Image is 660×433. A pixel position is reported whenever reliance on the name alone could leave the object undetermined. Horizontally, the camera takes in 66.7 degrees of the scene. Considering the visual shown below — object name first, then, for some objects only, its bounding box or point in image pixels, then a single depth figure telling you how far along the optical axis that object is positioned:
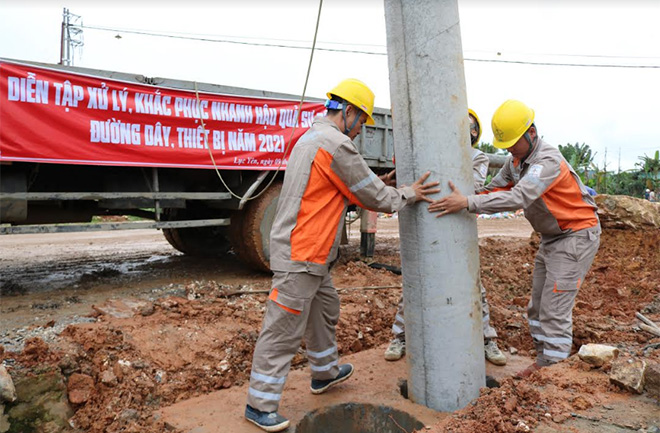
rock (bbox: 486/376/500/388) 3.48
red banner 4.66
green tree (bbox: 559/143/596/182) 23.95
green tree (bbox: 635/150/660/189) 25.21
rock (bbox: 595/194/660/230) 7.18
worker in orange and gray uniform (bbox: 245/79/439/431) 2.84
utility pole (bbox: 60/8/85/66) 17.97
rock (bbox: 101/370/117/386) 3.49
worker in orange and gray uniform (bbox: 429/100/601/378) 3.37
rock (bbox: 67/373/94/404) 3.35
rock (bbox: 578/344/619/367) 2.84
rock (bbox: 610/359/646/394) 2.48
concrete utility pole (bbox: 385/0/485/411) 2.72
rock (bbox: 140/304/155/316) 4.42
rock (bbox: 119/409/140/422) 3.19
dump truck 4.75
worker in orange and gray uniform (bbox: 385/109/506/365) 3.87
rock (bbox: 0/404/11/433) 3.11
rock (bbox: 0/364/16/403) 3.07
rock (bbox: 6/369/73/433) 3.19
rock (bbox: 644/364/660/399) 2.43
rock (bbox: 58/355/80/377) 3.45
